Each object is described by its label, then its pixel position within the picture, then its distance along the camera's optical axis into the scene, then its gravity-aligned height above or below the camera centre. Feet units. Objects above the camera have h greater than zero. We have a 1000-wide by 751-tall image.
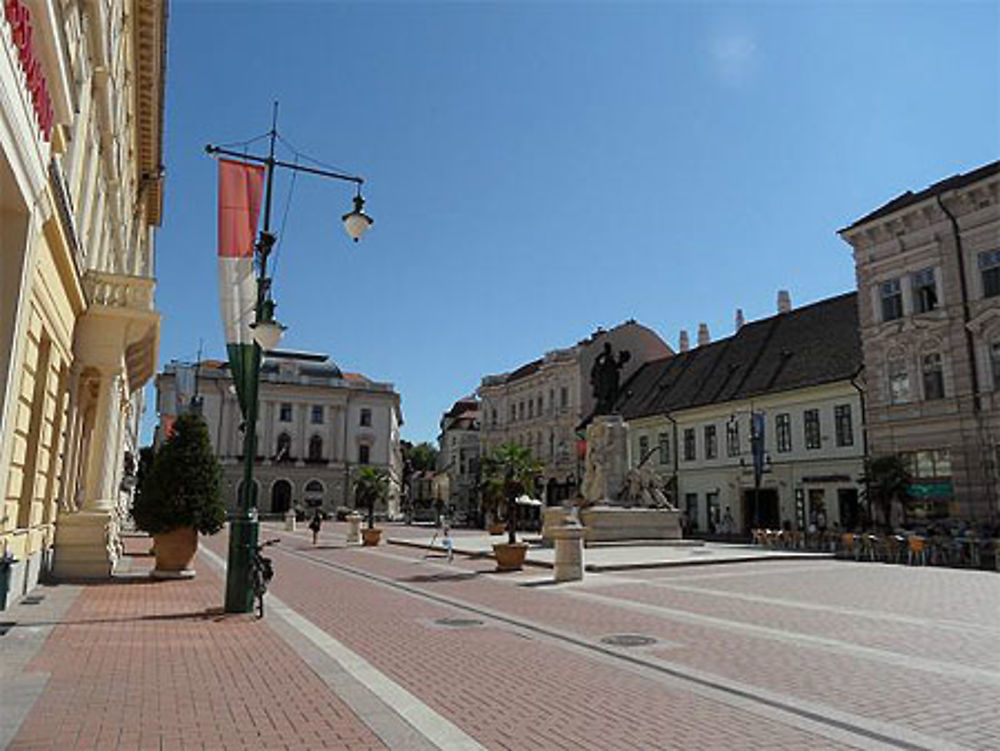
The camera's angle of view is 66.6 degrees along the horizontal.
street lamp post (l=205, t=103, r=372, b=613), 39.11 +4.48
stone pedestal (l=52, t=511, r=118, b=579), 53.83 -3.40
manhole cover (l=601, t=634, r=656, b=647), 32.61 -6.04
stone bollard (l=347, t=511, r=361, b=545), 117.19 -4.76
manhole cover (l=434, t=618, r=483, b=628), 37.96 -6.12
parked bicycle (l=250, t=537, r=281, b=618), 38.37 -3.82
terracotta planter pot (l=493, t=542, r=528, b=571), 68.59 -4.91
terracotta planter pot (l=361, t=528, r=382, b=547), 111.86 -5.47
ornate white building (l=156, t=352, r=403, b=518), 283.79 +26.82
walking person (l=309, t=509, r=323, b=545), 110.63 -3.67
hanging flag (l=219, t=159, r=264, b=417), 42.34 +13.19
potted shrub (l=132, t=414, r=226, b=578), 54.90 +0.02
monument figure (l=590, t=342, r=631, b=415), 118.11 +18.30
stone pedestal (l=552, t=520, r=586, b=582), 59.11 -4.22
